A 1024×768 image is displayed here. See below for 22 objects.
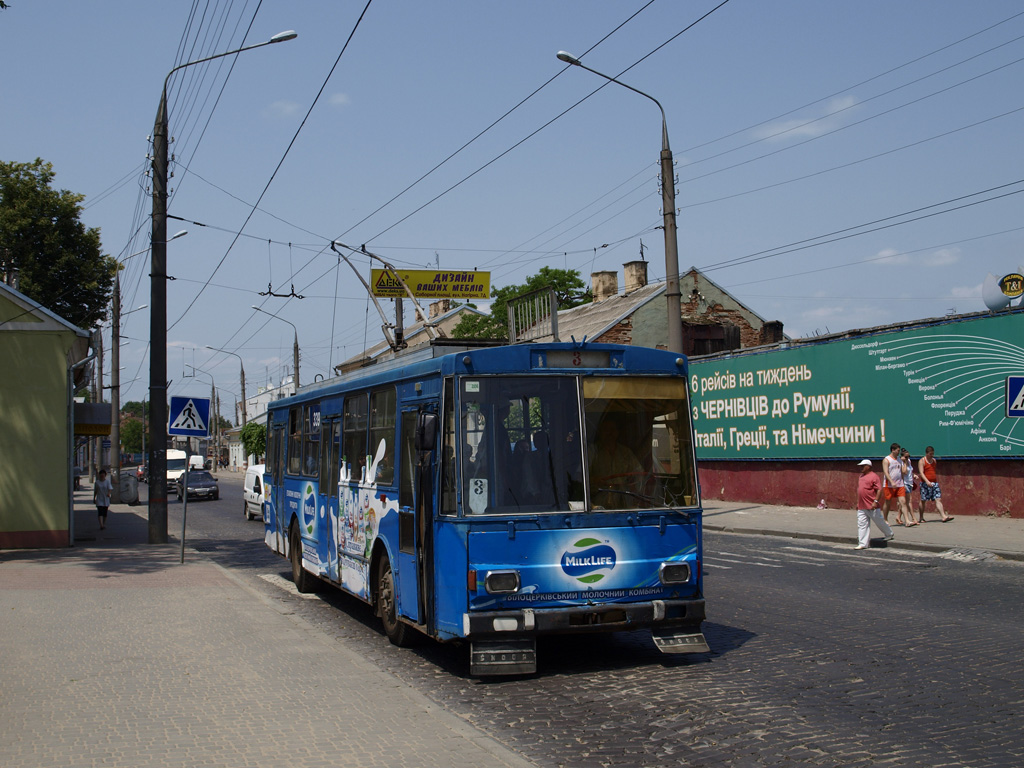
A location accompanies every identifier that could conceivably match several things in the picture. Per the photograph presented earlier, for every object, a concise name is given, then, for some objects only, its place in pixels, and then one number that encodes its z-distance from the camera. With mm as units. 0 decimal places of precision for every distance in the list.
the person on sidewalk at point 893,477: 21234
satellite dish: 22984
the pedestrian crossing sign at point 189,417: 17484
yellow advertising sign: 49500
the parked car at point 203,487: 45844
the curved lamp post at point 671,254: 22844
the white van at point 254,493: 30672
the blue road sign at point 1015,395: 16734
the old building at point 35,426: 19906
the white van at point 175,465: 55156
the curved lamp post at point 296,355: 48344
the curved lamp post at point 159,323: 21172
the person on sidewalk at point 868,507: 17969
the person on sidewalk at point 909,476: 22003
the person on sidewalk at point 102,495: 26250
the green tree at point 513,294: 53125
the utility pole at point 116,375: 35188
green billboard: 22125
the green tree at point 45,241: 34125
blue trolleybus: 7988
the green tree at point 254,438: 62281
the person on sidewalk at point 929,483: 22042
